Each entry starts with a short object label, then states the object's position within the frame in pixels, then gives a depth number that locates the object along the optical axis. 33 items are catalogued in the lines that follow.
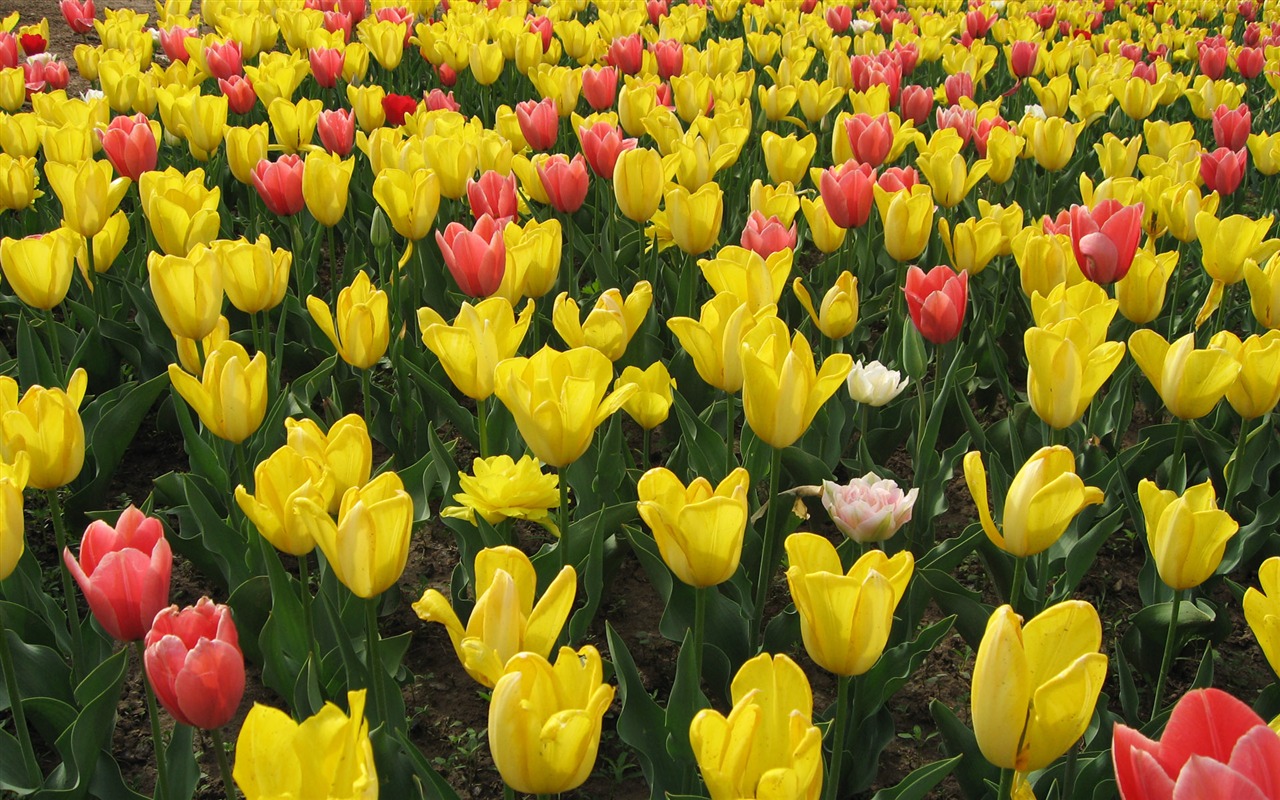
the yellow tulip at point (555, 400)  1.56
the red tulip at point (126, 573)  1.33
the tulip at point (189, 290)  2.02
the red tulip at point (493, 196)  2.71
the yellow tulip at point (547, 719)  1.00
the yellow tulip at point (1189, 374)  1.81
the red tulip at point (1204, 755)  0.78
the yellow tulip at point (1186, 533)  1.45
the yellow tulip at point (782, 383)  1.61
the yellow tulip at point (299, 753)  0.95
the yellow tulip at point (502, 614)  1.12
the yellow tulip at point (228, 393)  1.75
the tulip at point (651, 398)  2.16
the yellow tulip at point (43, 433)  1.58
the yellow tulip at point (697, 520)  1.34
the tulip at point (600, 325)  2.05
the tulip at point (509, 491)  1.86
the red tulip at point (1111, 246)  2.33
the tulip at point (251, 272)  2.27
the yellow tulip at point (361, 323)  2.08
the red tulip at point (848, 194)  2.77
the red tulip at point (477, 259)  2.27
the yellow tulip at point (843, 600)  1.19
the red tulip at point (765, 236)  2.53
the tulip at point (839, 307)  2.30
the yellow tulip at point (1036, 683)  1.02
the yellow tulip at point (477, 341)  1.85
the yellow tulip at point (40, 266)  2.26
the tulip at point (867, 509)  1.70
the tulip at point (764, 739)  0.92
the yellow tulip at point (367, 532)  1.30
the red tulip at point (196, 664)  1.20
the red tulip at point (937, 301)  2.21
